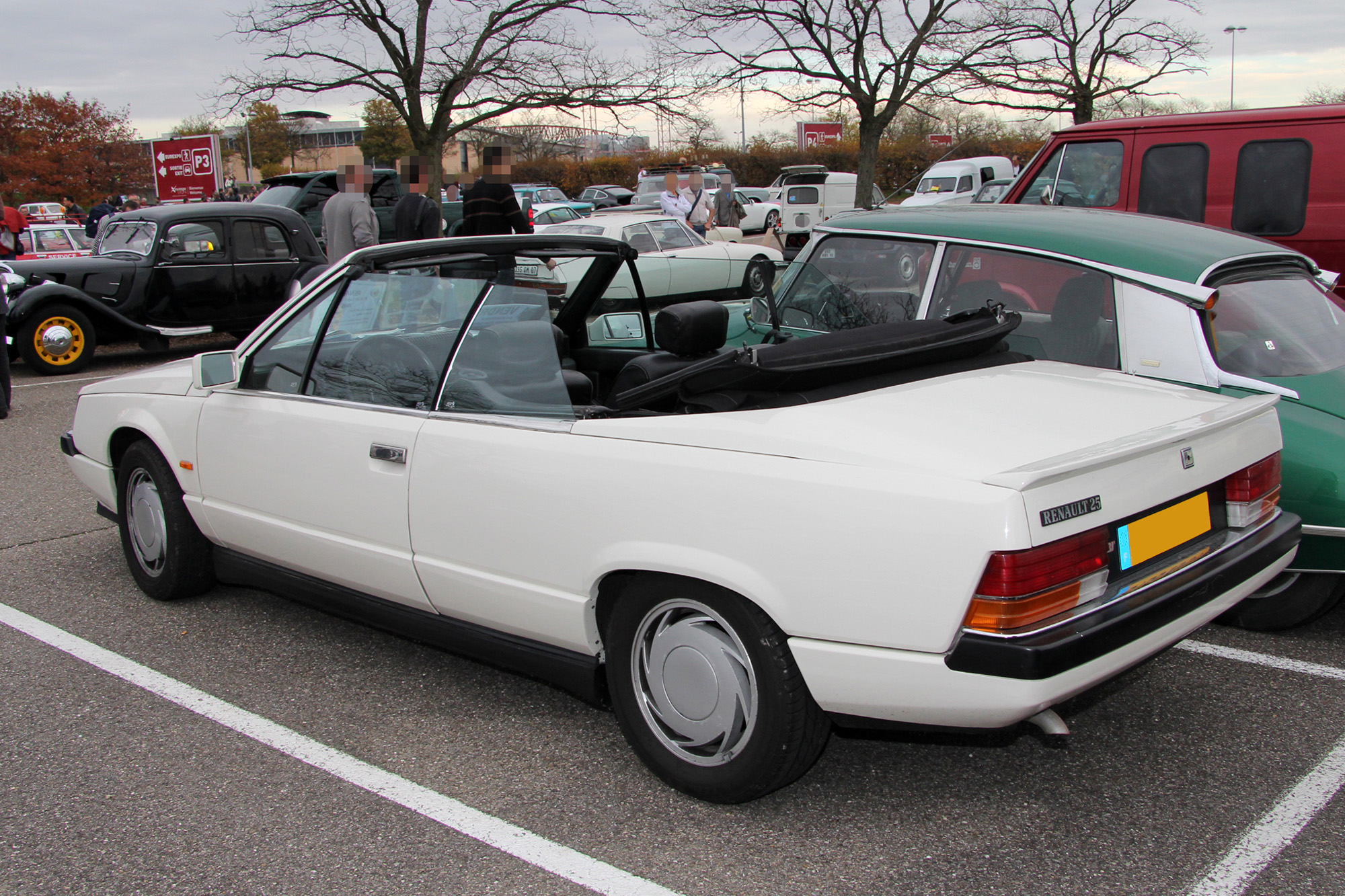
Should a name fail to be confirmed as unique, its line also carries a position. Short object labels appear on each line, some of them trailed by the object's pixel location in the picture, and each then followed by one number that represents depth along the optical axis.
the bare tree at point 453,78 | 19.84
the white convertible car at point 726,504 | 2.20
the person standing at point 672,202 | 13.62
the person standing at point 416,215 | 8.74
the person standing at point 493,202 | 8.46
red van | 6.27
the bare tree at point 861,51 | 19.69
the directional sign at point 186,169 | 24.89
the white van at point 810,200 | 26.34
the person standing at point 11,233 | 11.11
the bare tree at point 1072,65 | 20.34
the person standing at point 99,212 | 22.85
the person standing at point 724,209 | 18.75
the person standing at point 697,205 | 14.48
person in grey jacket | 9.12
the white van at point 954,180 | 25.87
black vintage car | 10.55
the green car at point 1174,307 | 3.40
